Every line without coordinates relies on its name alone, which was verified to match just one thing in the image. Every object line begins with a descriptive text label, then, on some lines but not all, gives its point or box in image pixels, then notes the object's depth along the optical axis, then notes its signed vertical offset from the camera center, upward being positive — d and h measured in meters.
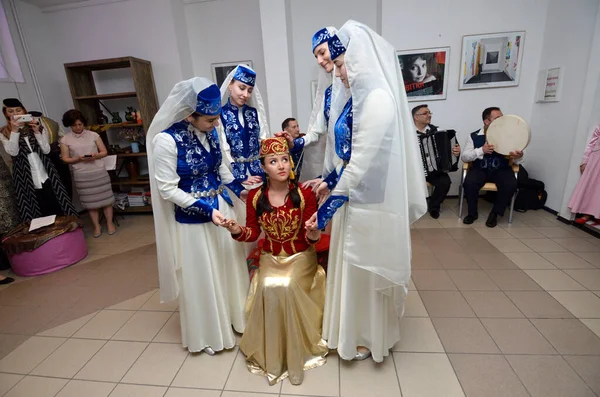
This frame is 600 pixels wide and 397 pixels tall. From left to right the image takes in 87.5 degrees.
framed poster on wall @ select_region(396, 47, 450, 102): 4.15 +0.47
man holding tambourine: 3.46 -0.62
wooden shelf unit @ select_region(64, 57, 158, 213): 4.11 +0.44
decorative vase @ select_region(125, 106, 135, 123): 4.37 +0.15
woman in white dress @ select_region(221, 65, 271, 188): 2.22 -0.02
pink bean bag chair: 2.96 -1.08
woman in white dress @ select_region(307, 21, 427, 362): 1.32 -0.38
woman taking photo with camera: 3.20 -0.28
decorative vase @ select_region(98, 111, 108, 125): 4.53 +0.13
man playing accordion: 3.83 -0.68
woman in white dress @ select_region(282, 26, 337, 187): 2.15 -0.15
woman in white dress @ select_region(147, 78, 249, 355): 1.55 -0.50
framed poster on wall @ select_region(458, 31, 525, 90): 4.02 +0.55
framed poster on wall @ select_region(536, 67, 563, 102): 3.70 +0.18
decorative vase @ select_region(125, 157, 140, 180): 4.61 -0.59
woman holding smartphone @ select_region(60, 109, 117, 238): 3.72 -0.35
